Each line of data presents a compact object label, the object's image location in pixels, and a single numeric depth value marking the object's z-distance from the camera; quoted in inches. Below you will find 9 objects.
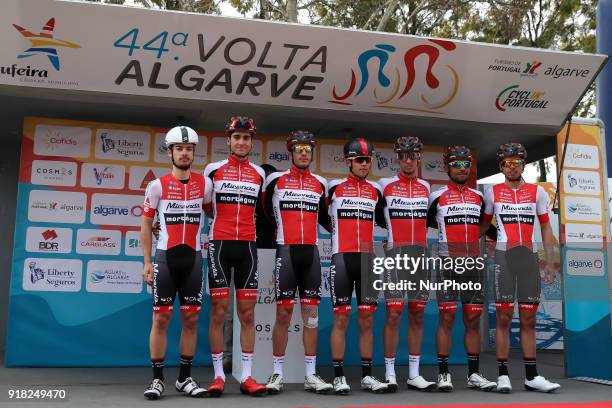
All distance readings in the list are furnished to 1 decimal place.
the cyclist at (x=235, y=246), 189.5
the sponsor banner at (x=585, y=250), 245.3
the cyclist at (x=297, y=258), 196.1
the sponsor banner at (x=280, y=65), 204.7
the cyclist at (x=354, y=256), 199.2
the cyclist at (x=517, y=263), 210.1
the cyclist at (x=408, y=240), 207.2
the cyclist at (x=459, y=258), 209.5
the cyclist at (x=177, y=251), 182.7
